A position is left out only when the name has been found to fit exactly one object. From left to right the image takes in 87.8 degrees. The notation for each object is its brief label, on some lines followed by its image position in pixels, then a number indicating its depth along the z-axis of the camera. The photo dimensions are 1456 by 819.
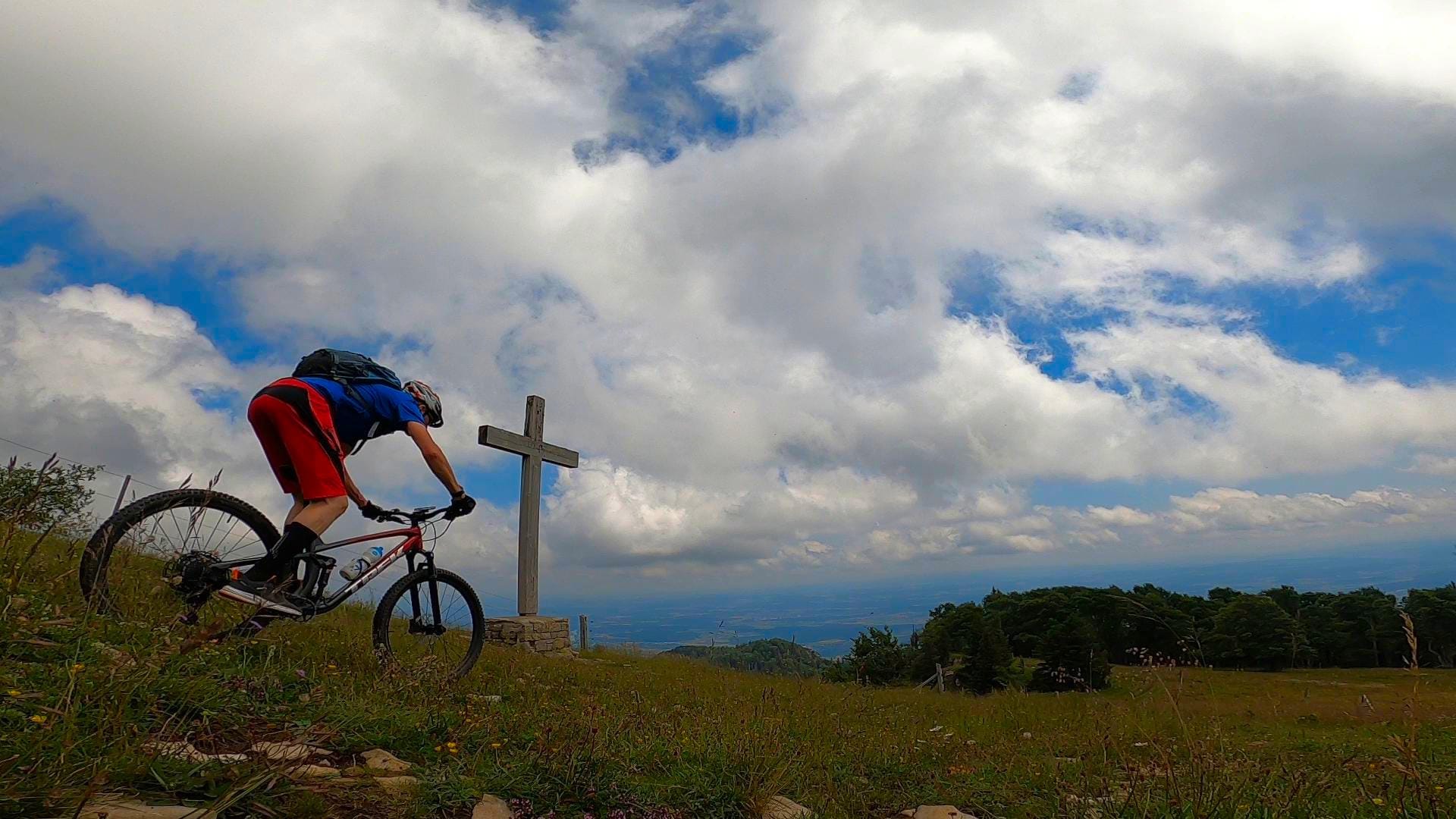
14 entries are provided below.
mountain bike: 4.32
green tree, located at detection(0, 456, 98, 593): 3.32
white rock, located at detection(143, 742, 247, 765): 2.67
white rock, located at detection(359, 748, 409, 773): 3.35
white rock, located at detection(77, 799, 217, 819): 2.29
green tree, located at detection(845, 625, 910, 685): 35.09
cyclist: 4.75
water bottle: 5.41
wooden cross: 12.48
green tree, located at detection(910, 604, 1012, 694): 32.28
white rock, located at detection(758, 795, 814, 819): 3.40
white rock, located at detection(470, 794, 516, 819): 3.04
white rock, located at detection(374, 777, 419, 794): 3.12
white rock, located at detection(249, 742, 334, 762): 2.85
